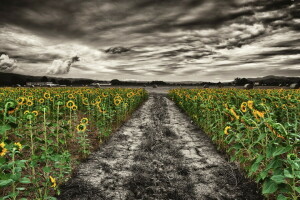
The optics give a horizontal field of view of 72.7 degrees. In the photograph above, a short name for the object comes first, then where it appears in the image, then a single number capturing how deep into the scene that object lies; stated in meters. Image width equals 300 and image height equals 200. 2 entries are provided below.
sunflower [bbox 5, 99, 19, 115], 2.63
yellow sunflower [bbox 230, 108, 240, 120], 3.90
